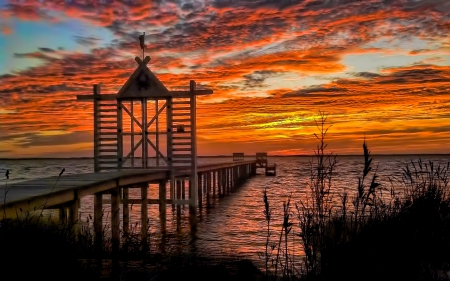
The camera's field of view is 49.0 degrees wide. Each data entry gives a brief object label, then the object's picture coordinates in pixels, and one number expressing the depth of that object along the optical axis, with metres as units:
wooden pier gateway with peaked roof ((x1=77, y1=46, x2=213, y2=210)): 17.97
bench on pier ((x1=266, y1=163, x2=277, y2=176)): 64.94
